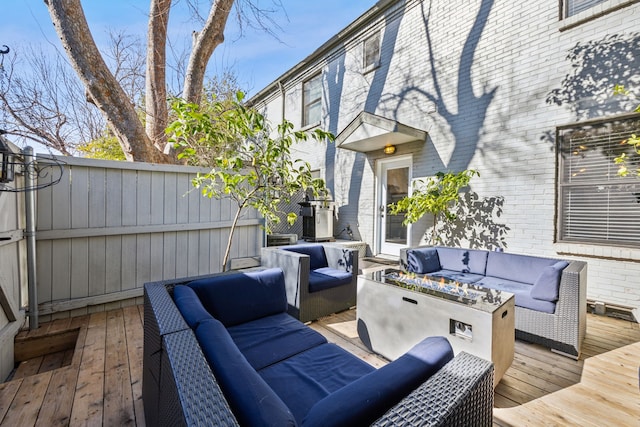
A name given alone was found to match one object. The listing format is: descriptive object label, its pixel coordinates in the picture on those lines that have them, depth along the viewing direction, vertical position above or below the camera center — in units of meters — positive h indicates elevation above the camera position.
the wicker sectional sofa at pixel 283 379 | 0.83 -0.61
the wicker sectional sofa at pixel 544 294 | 2.54 -0.88
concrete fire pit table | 1.97 -0.85
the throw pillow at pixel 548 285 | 2.70 -0.74
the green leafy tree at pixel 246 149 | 2.44 +0.60
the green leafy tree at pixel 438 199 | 4.57 +0.17
